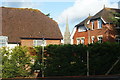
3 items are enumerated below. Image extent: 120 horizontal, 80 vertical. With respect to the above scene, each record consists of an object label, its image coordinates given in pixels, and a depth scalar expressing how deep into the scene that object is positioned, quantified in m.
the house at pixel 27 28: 26.39
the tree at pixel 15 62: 13.38
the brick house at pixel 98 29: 30.76
